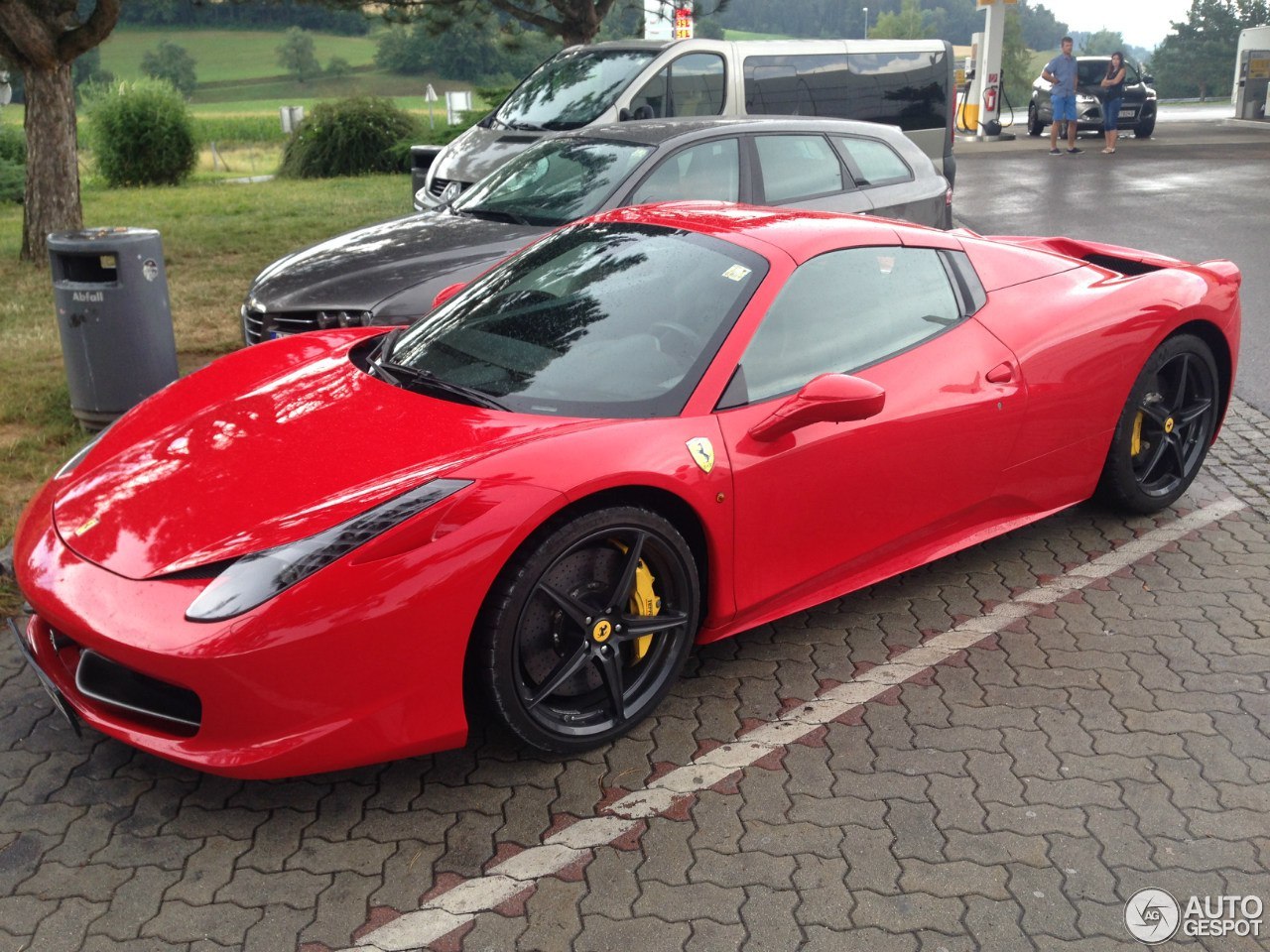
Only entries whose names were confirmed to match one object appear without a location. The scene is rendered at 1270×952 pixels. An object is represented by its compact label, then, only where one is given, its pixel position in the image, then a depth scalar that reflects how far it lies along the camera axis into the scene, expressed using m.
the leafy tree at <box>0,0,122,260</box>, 10.59
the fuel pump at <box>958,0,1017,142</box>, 25.50
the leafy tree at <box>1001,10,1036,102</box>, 95.50
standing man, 20.14
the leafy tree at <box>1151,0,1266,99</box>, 79.31
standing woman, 20.77
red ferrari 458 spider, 3.01
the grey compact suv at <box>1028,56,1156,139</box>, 24.20
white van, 10.52
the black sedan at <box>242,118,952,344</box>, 6.48
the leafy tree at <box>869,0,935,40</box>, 110.19
